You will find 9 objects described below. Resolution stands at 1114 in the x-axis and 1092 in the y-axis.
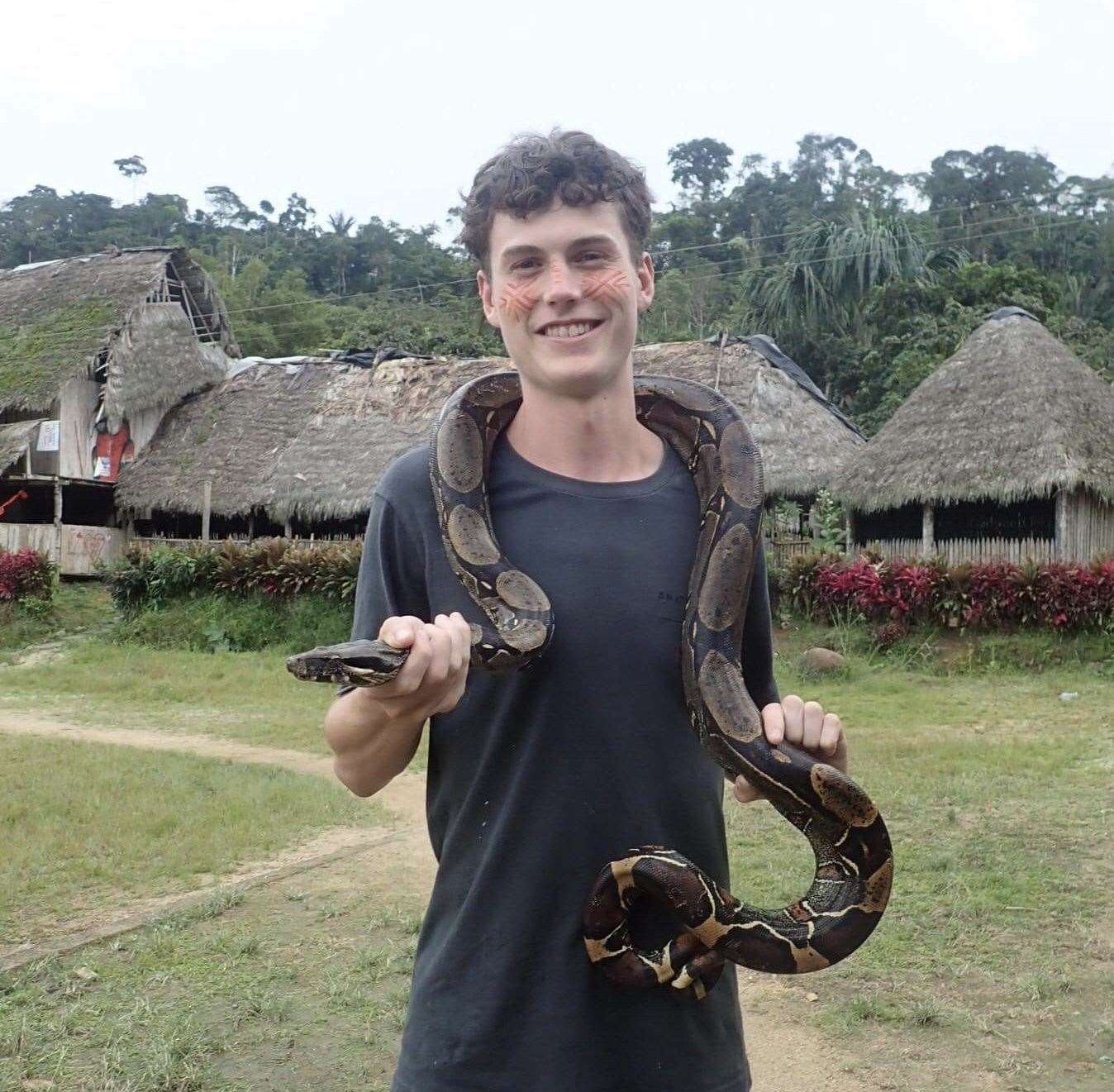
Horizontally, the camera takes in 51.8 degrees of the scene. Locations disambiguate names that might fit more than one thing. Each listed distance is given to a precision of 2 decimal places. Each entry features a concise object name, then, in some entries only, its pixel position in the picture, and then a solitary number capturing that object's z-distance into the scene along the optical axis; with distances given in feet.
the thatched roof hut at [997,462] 57.77
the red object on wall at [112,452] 80.69
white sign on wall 75.82
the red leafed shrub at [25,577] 64.03
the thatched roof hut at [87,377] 76.74
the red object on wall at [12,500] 77.48
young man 6.39
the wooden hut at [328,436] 72.13
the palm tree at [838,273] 118.73
